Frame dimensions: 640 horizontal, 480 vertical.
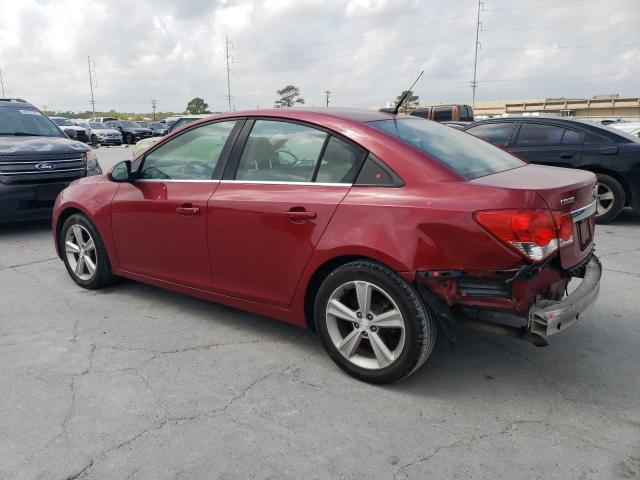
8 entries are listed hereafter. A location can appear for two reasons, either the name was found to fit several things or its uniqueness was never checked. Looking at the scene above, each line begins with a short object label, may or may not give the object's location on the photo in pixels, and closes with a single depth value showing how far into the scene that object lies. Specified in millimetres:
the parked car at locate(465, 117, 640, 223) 7289
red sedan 2650
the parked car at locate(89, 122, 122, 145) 32531
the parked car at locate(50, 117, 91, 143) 28572
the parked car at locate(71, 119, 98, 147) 32375
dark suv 6520
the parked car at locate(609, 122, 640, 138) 17988
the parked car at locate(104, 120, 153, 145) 36094
